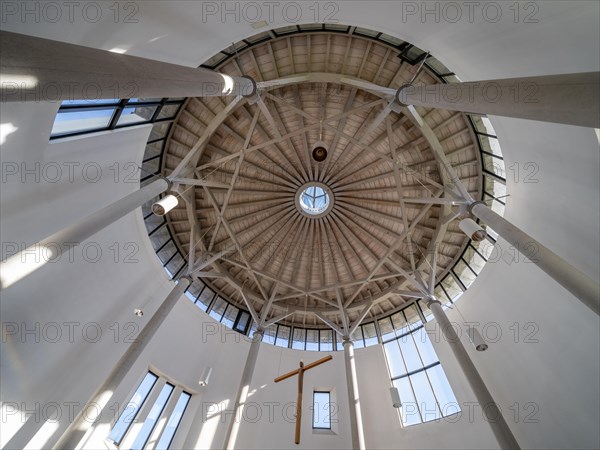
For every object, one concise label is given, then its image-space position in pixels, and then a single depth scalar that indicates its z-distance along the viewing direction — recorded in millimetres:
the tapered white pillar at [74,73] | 3492
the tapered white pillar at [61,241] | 5977
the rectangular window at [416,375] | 14312
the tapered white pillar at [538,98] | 3752
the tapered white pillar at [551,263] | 6425
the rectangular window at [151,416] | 12586
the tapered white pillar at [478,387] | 9141
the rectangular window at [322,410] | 15945
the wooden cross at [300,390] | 10795
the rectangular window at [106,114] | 9352
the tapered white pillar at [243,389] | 12430
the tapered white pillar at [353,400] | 12984
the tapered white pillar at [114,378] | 7973
